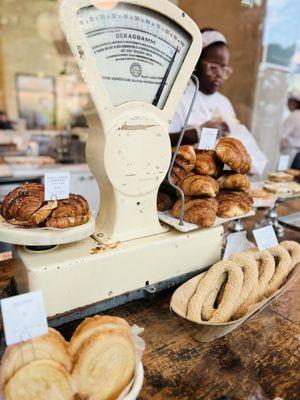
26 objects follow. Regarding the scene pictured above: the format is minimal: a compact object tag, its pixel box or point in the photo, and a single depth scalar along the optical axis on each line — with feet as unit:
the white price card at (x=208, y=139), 3.86
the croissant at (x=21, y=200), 2.67
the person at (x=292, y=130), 13.32
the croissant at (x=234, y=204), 3.63
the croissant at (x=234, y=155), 3.72
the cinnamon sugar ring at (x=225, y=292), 2.65
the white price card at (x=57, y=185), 2.76
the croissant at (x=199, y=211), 3.30
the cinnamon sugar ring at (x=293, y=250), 3.38
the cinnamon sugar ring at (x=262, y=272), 2.92
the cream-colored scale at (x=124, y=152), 2.69
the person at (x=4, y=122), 19.80
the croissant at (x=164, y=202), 3.81
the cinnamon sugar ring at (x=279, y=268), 3.07
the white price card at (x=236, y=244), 3.74
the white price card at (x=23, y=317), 1.91
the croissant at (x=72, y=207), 2.72
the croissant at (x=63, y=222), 2.64
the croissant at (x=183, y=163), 3.55
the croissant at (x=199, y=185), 3.49
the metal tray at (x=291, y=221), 5.42
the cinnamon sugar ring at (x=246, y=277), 2.79
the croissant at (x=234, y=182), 3.82
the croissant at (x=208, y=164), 3.72
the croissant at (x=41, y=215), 2.62
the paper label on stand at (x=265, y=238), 3.64
